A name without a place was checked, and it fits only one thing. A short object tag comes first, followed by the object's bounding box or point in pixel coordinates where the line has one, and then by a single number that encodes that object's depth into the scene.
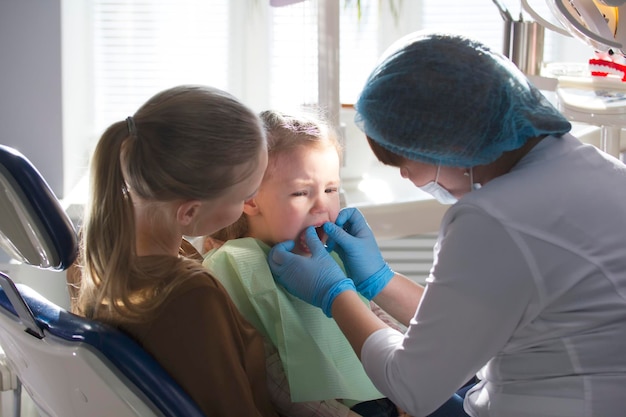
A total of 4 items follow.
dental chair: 1.14
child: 1.54
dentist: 1.19
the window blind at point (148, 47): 3.11
